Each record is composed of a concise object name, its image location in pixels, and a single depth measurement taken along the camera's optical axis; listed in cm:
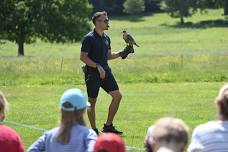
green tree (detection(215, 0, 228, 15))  10662
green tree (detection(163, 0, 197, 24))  11325
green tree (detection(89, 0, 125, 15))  13688
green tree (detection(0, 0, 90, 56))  6162
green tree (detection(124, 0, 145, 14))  13638
